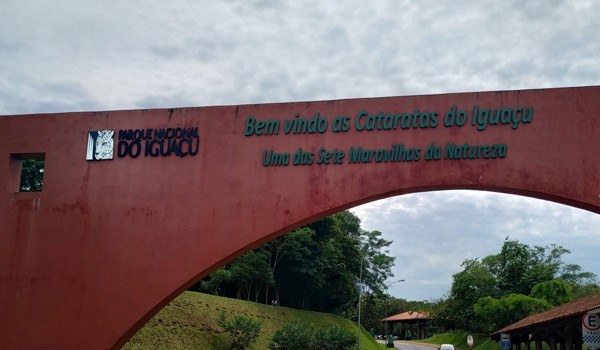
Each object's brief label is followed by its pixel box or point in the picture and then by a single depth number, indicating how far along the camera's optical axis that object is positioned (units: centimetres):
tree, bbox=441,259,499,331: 4341
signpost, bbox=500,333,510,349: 2508
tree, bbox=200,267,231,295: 3206
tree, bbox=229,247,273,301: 3278
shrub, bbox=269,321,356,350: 2705
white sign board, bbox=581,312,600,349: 980
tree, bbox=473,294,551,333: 3672
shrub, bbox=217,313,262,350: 2555
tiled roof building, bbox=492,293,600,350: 1636
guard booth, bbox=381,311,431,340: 6089
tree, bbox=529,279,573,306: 3740
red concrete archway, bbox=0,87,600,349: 1050
